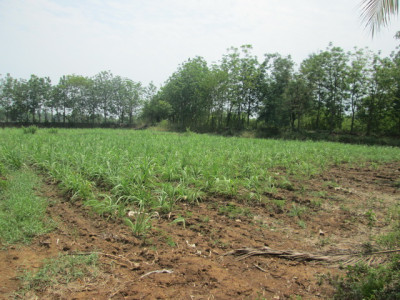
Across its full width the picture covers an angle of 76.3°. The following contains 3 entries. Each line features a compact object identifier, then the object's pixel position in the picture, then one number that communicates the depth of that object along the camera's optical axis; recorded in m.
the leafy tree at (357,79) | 22.62
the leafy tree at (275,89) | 27.30
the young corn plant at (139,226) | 2.97
